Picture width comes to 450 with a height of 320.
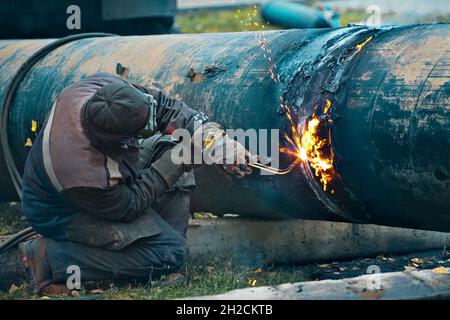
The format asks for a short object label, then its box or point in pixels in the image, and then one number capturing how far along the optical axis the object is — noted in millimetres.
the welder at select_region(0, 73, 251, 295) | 8656
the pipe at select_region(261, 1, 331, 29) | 18797
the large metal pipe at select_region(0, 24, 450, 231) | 8352
